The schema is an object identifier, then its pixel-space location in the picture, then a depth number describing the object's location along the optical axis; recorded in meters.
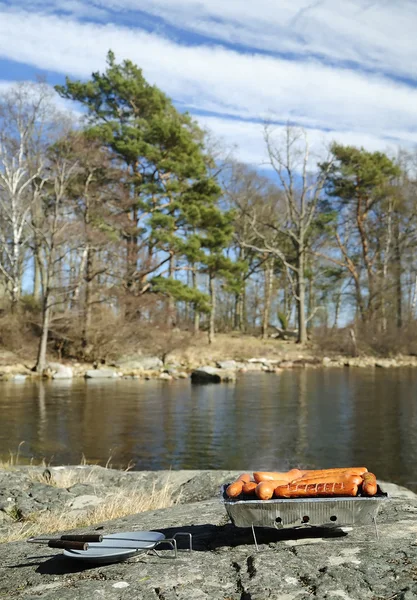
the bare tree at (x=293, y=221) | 40.97
